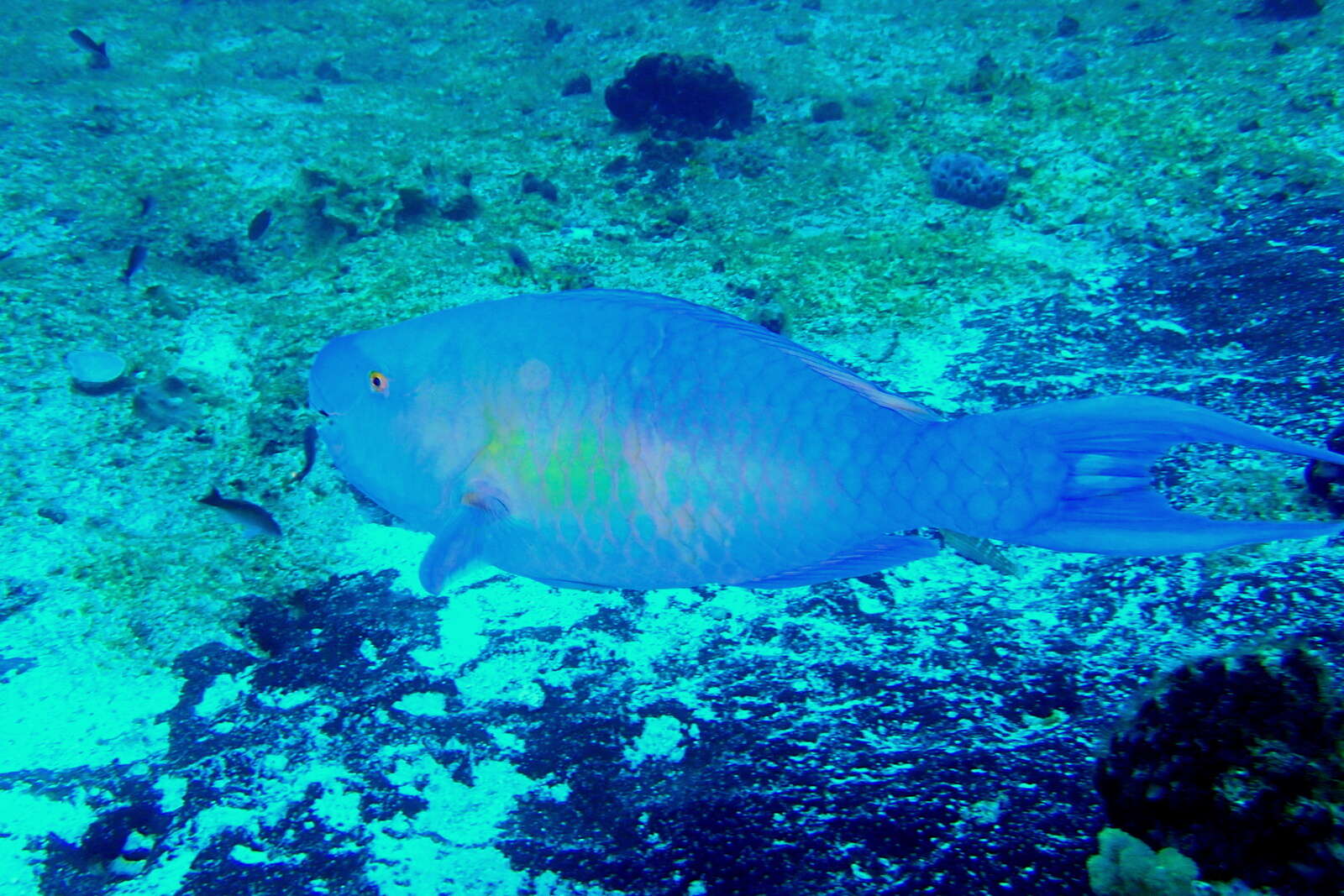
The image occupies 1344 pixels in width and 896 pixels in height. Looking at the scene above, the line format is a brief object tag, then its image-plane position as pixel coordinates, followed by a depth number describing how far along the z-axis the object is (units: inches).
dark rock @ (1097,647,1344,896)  52.0
